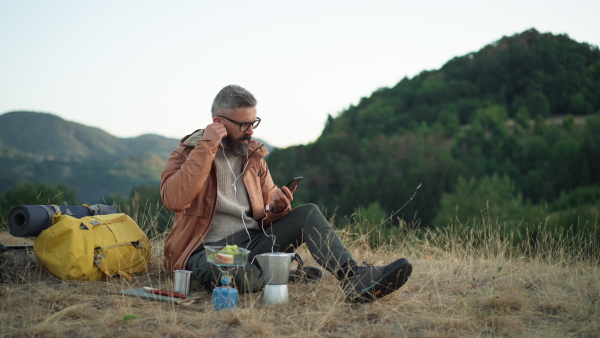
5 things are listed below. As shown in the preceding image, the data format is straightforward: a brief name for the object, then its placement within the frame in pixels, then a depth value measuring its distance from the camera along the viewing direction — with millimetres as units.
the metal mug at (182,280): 3309
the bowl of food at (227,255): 3109
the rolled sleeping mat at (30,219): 3564
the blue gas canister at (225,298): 3057
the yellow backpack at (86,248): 3559
